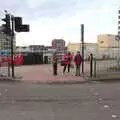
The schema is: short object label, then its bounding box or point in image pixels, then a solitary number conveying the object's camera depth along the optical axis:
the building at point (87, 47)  25.14
